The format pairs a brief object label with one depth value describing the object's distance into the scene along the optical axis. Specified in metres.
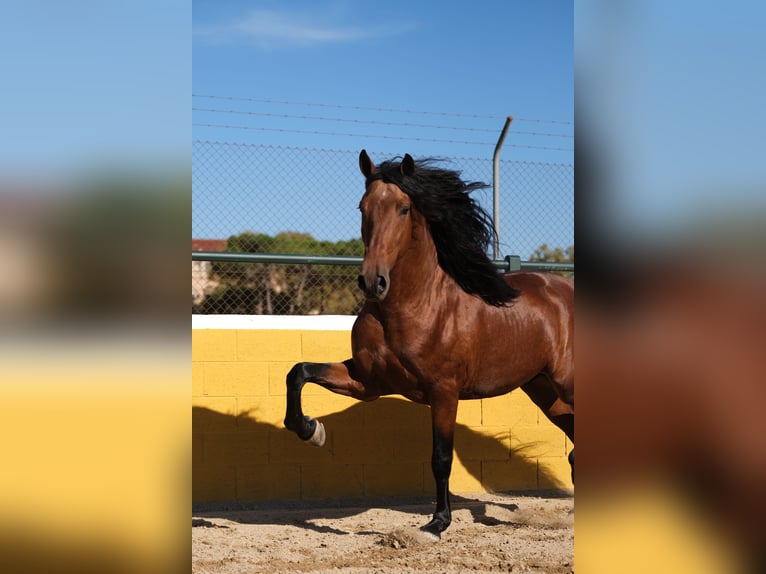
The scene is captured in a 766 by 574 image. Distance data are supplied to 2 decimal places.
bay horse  4.56
